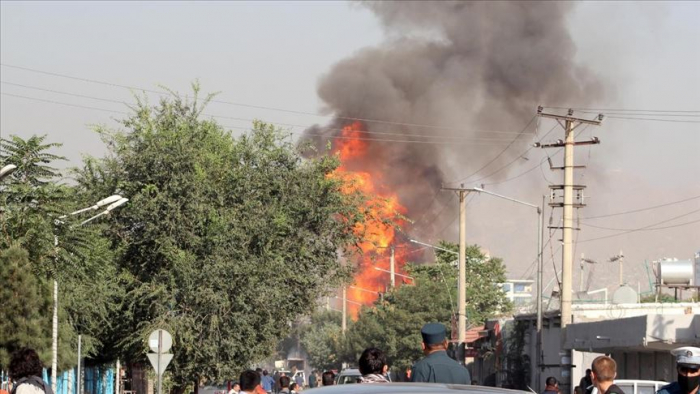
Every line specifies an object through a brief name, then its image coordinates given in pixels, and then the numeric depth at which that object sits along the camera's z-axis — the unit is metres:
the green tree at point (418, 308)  88.94
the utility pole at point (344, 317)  113.75
